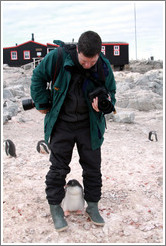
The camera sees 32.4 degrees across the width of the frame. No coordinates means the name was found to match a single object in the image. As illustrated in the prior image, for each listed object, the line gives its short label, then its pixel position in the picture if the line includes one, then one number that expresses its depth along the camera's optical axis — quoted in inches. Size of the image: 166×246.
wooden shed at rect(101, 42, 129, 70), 1197.0
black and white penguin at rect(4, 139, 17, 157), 221.3
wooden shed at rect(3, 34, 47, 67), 1162.0
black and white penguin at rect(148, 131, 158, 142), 283.3
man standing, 125.0
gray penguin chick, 147.9
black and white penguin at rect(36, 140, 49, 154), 229.3
